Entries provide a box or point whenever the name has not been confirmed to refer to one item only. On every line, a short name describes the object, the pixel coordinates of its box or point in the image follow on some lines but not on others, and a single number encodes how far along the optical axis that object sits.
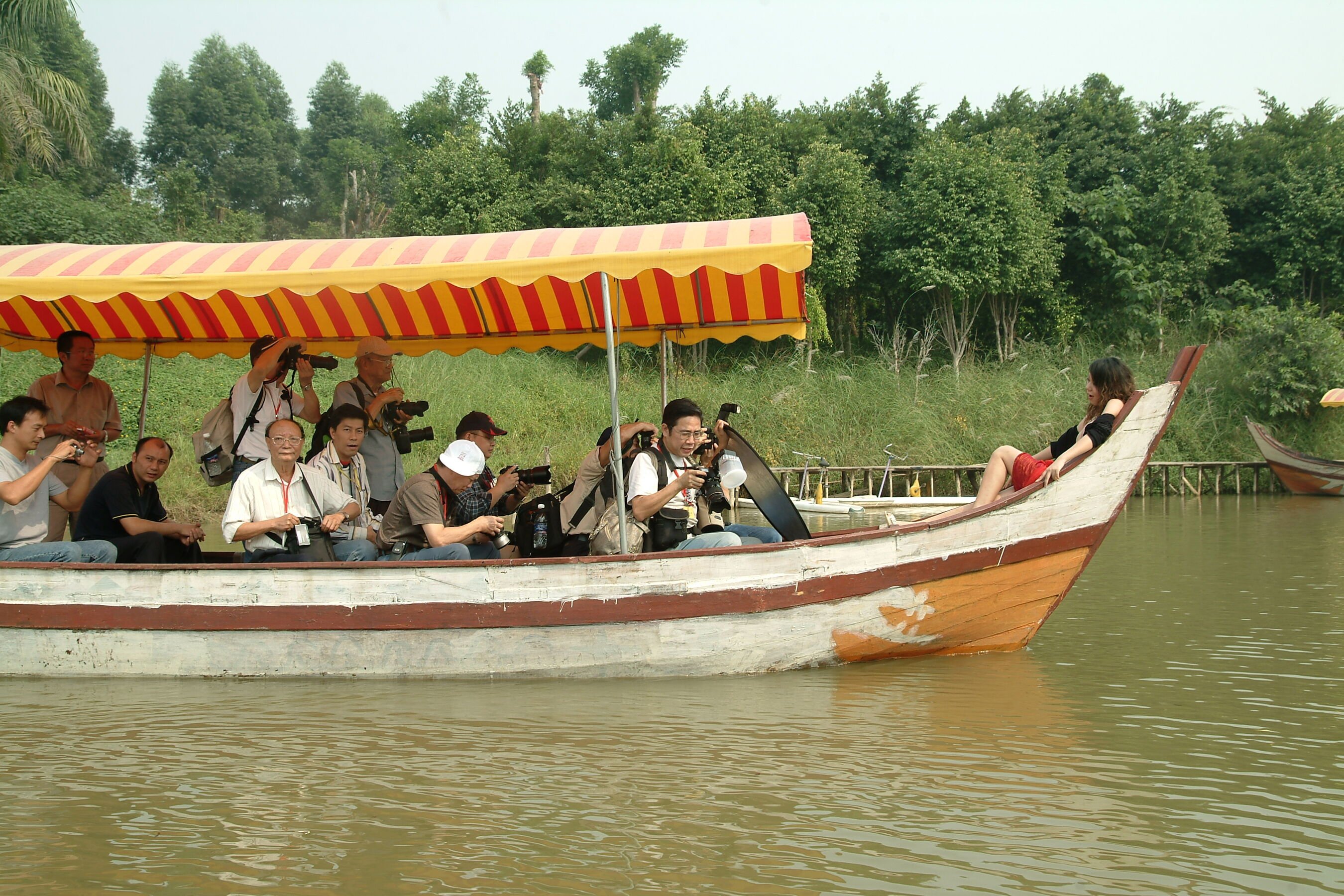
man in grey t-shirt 5.42
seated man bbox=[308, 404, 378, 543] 5.89
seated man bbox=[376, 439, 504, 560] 5.56
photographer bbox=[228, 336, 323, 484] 6.25
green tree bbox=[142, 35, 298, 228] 42.00
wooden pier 17.83
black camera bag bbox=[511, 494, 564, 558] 5.95
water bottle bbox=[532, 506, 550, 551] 5.94
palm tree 16.06
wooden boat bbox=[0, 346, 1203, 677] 5.40
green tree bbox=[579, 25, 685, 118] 31.73
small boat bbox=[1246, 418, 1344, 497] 17.88
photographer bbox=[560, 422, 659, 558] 5.91
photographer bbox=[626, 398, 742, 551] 5.46
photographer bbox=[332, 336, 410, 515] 6.46
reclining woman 5.57
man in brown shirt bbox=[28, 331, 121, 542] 6.46
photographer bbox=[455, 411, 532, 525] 5.93
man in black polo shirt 5.82
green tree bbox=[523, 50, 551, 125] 31.19
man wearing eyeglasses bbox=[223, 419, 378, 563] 5.52
